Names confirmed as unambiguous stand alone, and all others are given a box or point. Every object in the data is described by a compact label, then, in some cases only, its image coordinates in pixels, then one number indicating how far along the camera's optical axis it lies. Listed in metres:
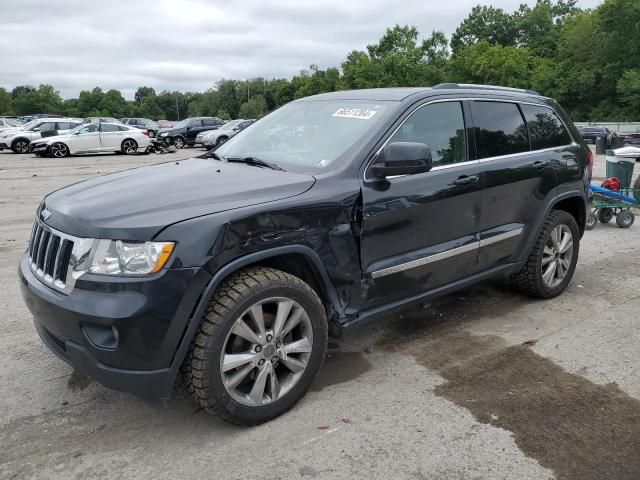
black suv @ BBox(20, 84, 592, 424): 2.63
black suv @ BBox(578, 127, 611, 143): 32.65
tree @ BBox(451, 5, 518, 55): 87.56
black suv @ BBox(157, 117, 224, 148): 28.92
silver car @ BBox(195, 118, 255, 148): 27.24
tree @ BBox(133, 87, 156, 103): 131.90
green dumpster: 9.44
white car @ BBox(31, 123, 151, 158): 21.80
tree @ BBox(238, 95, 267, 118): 100.94
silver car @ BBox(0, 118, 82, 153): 25.11
